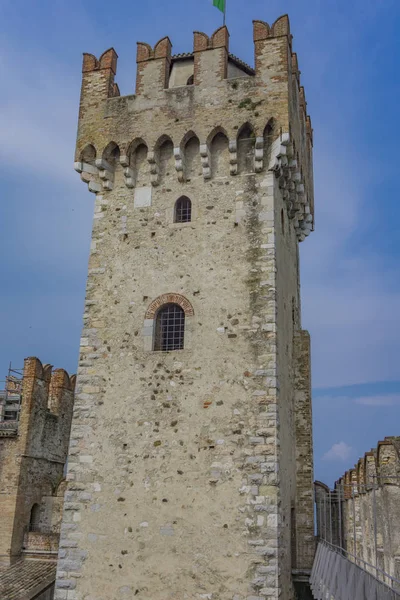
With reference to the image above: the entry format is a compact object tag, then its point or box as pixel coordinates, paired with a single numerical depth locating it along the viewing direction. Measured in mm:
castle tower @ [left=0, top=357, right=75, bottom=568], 18328
